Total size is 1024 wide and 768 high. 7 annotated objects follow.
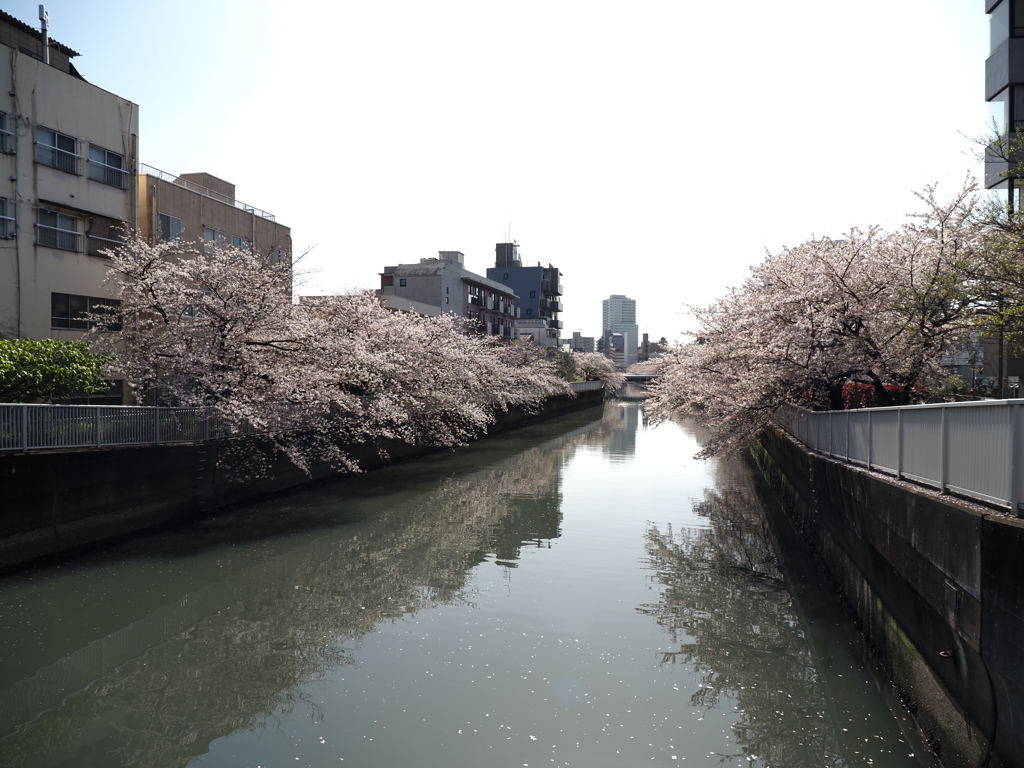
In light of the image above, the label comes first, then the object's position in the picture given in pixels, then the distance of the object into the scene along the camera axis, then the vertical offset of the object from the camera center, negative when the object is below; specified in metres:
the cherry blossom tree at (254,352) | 17.95 +0.76
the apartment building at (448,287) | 62.00 +8.31
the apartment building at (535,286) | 98.12 +12.83
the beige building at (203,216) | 25.27 +6.41
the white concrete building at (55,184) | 20.41 +5.99
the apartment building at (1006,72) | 19.28 +8.32
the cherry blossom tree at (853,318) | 14.48 +1.34
